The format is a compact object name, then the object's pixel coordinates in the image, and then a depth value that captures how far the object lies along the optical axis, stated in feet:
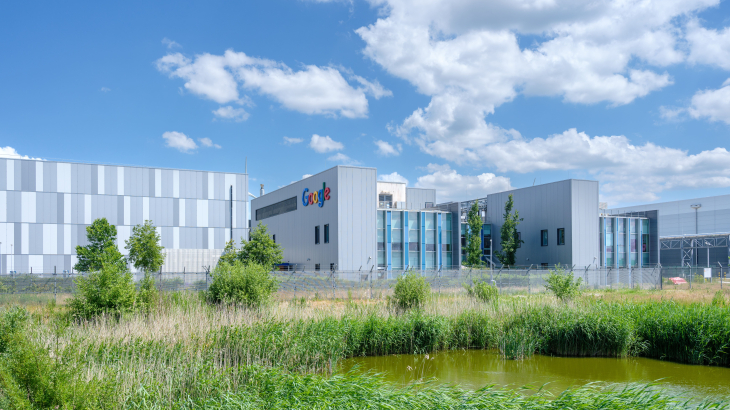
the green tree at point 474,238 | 148.46
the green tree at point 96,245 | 119.96
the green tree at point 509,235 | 153.58
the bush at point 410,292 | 60.85
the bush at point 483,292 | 68.82
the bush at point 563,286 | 70.23
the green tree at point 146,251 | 126.21
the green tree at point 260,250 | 118.32
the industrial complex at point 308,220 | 139.95
